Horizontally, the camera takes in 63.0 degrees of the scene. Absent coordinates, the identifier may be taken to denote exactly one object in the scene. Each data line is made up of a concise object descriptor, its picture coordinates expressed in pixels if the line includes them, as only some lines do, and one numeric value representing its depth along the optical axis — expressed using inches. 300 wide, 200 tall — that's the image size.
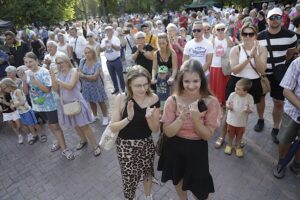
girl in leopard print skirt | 101.3
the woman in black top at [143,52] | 194.7
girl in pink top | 89.7
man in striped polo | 151.0
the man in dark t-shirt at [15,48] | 307.1
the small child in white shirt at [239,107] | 147.6
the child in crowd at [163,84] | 173.6
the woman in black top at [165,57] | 174.9
